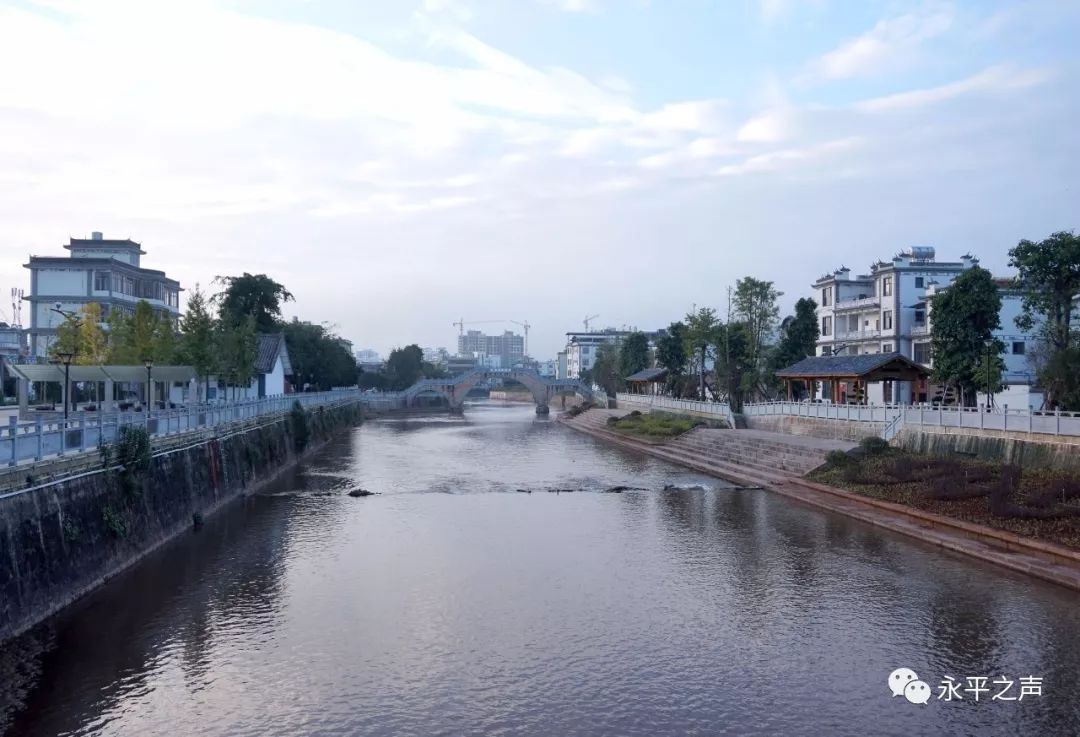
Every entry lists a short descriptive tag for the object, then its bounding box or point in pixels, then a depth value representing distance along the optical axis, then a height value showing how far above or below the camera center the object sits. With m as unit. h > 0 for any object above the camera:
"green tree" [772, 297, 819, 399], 73.06 +2.83
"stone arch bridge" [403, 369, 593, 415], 126.38 -2.42
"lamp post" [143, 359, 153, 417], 35.22 -0.36
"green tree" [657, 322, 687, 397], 90.50 +1.60
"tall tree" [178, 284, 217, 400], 48.06 +1.72
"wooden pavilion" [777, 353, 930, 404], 46.41 -0.13
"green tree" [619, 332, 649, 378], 110.19 +1.97
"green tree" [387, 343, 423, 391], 148.50 +0.50
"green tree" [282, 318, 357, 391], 93.69 +1.63
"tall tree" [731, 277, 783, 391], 69.25 +5.06
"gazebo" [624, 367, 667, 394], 91.31 -1.38
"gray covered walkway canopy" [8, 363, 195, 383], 36.94 -0.06
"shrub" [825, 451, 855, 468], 37.44 -4.15
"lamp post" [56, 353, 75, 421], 29.79 -0.25
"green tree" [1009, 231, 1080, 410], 37.66 +4.07
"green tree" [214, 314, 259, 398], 50.01 +1.28
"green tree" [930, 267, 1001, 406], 42.84 +2.32
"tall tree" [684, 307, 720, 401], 76.44 +3.28
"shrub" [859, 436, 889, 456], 37.72 -3.54
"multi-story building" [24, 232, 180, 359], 71.88 +7.42
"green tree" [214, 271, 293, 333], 84.88 +7.75
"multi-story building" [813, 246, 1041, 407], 59.62 +4.52
